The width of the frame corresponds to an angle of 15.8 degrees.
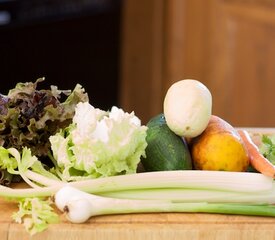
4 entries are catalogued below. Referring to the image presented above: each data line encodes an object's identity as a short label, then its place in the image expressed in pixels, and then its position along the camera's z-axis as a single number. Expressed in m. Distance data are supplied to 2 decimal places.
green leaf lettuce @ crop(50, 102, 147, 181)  1.19
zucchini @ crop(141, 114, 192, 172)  1.25
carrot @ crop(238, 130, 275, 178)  1.23
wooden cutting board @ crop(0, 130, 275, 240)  1.13
